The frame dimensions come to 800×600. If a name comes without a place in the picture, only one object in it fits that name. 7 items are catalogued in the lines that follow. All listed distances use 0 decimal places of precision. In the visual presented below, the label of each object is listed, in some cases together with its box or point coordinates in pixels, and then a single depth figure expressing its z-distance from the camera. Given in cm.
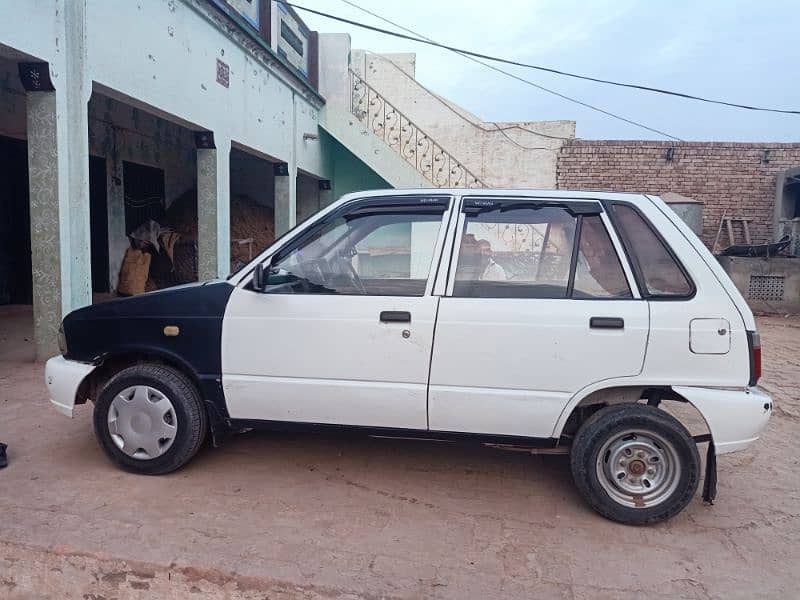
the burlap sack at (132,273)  1096
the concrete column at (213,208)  877
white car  301
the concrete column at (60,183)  563
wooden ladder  1523
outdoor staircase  1323
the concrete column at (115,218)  1077
